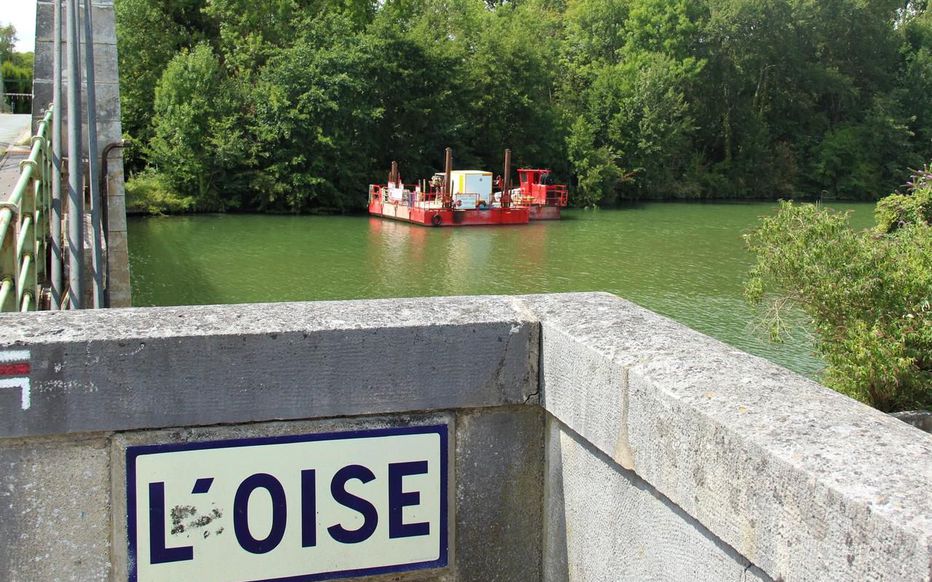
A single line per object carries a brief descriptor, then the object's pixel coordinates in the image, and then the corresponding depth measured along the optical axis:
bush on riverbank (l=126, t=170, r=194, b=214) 39.19
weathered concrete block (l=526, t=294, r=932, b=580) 1.52
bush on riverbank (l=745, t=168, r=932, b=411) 9.59
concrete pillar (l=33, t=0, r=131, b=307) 10.88
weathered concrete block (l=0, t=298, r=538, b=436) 2.25
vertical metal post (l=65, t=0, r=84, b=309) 6.26
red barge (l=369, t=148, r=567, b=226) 38.97
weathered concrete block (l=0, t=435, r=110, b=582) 2.26
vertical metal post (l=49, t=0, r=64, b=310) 7.07
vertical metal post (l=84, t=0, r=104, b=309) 8.15
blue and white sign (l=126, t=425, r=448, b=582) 2.35
